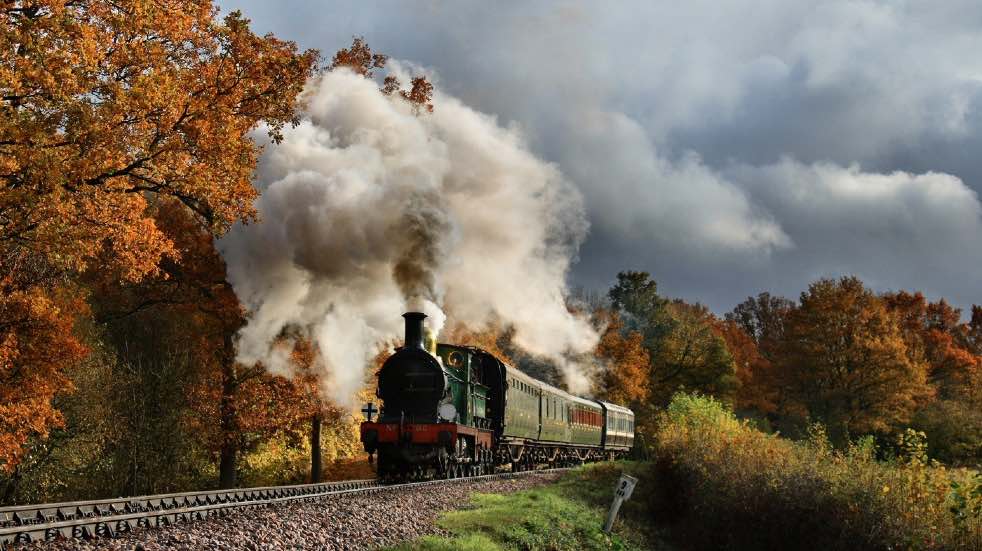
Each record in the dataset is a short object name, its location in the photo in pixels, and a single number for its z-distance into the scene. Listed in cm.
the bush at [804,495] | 1608
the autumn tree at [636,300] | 6931
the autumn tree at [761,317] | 9425
